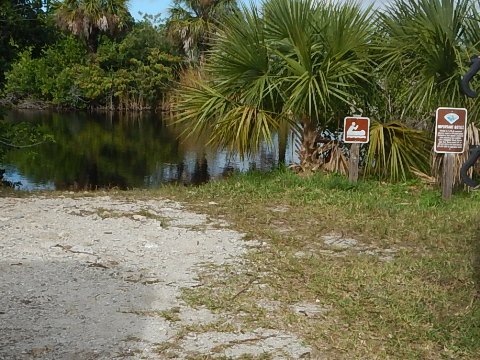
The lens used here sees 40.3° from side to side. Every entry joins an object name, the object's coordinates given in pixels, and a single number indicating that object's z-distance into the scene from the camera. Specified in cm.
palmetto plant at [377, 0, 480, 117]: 873
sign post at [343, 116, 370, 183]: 900
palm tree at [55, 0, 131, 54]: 3578
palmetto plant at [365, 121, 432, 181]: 934
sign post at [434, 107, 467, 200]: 807
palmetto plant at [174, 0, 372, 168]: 913
